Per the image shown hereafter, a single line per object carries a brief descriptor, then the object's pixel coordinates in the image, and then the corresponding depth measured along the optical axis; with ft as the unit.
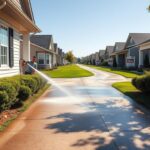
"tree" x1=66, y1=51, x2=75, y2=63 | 370.12
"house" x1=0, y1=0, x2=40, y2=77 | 32.88
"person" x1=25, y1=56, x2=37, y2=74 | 49.98
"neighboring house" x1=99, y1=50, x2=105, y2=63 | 345.90
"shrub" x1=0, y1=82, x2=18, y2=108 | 24.00
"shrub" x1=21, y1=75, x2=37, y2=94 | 33.38
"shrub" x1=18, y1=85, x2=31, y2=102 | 30.22
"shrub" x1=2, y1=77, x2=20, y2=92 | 26.88
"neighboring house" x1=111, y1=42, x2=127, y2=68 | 186.54
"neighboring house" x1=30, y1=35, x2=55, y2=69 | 149.89
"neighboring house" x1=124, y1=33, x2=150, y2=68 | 150.82
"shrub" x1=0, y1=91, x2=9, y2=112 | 22.66
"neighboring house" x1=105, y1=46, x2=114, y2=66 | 274.65
